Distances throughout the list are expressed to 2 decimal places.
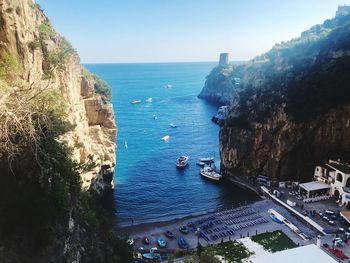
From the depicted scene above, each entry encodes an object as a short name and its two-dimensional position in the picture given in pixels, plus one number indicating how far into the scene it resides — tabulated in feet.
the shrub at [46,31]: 105.03
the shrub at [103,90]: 178.88
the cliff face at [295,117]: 160.76
